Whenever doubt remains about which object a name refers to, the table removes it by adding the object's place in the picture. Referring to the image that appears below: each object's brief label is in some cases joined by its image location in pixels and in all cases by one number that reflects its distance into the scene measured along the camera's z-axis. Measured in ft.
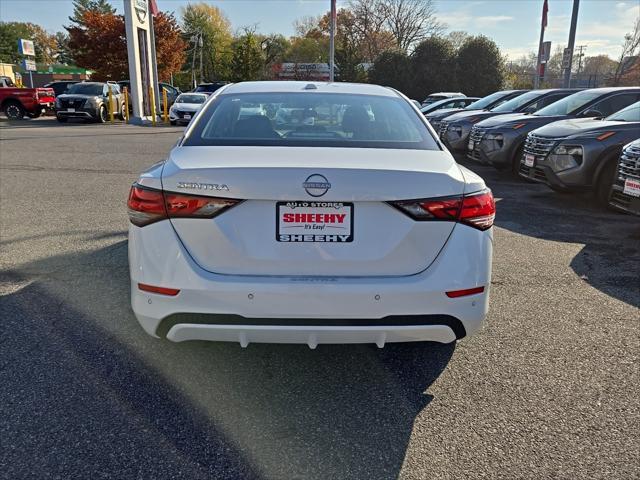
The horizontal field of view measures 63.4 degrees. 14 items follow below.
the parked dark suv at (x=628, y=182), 18.19
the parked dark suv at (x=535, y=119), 29.94
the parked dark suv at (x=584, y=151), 23.24
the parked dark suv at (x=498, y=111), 38.06
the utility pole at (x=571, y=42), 60.03
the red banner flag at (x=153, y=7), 77.55
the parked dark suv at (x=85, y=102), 74.02
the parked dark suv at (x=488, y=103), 47.11
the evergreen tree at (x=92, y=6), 249.55
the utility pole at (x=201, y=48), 201.61
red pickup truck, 78.18
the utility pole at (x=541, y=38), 78.07
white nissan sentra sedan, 7.63
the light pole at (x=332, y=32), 96.27
